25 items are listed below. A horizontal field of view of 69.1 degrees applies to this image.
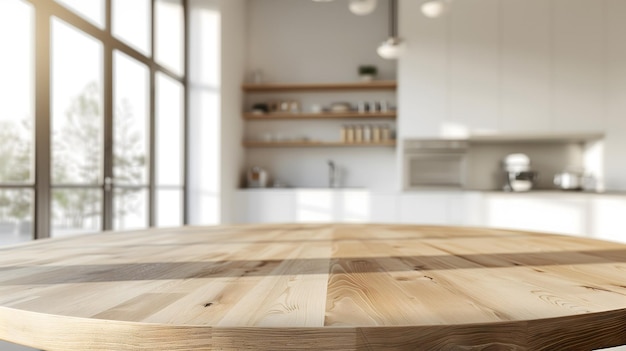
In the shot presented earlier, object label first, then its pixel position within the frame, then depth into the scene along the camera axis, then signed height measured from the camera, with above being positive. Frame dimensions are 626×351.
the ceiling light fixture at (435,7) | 2.22 +0.83
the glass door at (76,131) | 2.43 +0.27
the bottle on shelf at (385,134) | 4.63 +0.43
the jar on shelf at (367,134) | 4.67 +0.44
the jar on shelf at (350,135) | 4.66 +0.43
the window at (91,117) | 2.17 +0.37
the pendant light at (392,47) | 2.61 +0.74
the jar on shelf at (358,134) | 4.67 +0.44
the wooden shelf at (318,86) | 4.61 +0.94
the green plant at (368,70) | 4.66 +1.09
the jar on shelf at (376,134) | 4.64 +0.43
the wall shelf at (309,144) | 4.62 +0.34
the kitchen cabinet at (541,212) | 3.92 -0.32
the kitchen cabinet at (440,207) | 4.12 -0.28
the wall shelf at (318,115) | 4.61 +0.63
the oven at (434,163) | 4.28 +0.13
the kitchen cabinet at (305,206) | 4.28 -0.27
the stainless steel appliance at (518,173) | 4.25 +0.03
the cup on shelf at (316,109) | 4.73 +0.71
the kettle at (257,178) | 4.71 -0.01
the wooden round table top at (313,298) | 0.51 -0.17
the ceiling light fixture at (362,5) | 2.21 +0.84
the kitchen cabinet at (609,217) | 3.77 -0.35
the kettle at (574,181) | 4.25 -0.05
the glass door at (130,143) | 3.08 +0.24
